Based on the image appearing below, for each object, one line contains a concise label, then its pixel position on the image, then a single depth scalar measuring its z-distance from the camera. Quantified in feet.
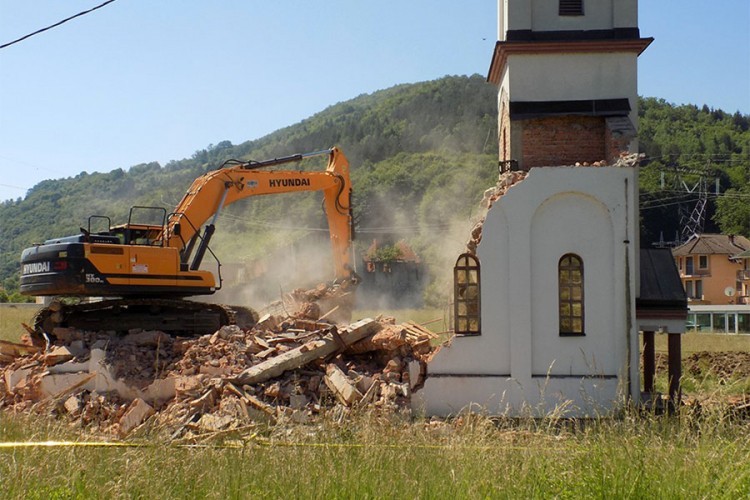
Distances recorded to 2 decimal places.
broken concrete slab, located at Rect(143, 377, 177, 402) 52.85
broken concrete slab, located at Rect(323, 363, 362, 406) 50.14
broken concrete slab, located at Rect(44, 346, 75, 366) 58.39
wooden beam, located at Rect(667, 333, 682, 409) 56.75
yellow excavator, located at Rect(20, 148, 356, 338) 64.13
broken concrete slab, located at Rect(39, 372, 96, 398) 54.85
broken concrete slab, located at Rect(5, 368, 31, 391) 56.34
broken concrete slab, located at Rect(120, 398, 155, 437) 49.62
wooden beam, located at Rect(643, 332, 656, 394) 63.36
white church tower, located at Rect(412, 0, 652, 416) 52.54
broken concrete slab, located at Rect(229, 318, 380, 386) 52.65
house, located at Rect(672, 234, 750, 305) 225.76
